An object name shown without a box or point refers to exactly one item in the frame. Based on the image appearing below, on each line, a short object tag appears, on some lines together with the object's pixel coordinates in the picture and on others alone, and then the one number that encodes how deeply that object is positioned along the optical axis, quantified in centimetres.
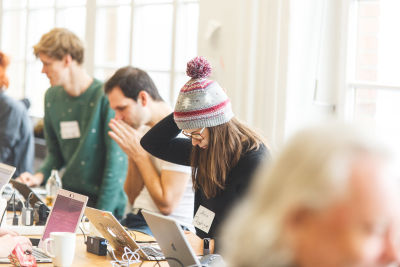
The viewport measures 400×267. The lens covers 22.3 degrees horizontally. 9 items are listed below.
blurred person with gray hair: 136
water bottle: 576
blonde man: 611
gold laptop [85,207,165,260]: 374
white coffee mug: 349
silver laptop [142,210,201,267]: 305
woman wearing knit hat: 394
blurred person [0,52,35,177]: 775
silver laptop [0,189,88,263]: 378
